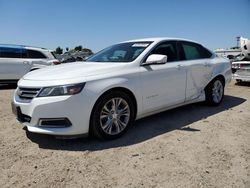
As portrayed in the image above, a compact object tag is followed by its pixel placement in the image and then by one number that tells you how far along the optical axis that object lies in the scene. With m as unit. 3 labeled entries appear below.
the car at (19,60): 10.07
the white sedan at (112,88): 3.72
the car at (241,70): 9.24
